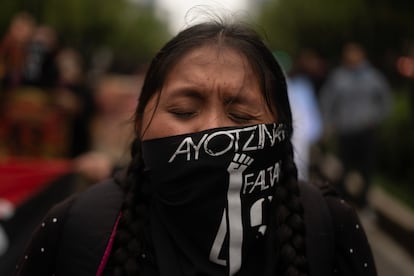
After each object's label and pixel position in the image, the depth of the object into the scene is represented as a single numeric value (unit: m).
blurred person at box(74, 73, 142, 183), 4.41
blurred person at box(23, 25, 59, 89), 8.95
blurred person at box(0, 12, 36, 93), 8.64
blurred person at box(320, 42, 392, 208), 8.91
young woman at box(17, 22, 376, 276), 1.87
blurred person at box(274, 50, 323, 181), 7.57
